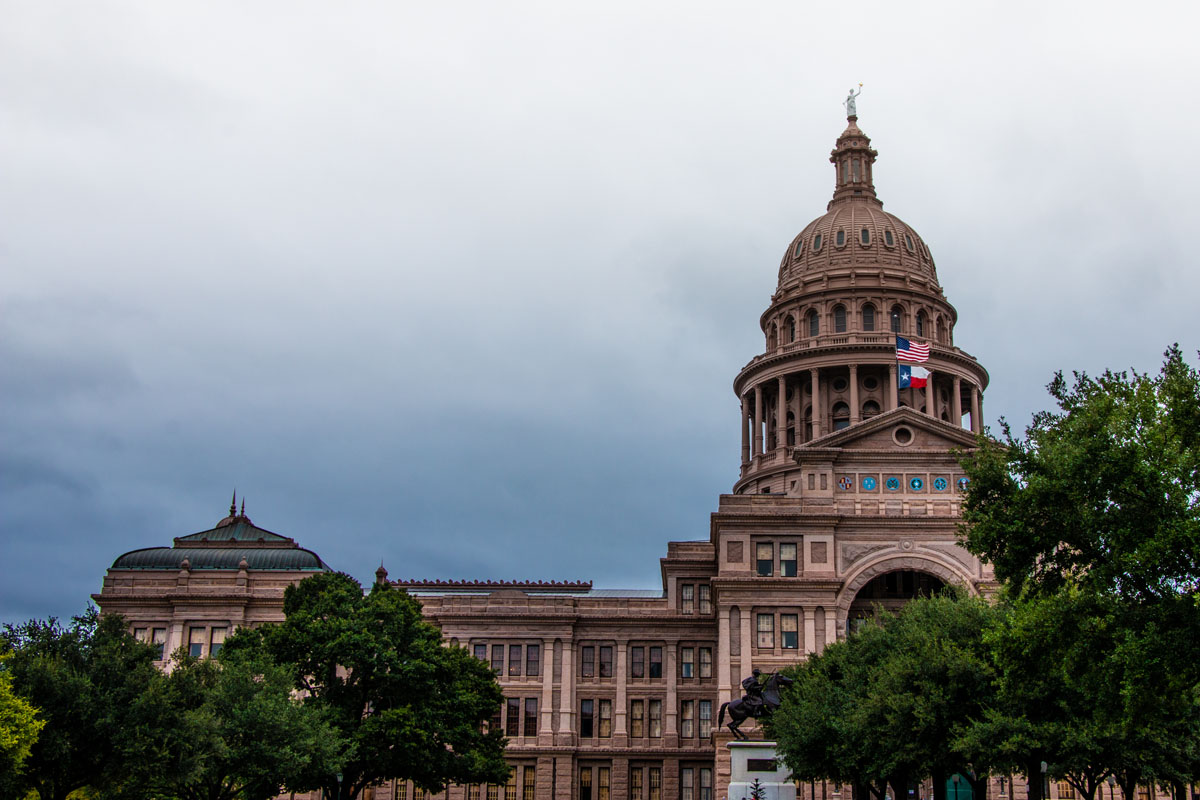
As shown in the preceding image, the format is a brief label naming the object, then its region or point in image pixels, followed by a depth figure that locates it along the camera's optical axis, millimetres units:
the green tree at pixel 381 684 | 59750
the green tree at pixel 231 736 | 45594
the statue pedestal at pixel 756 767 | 56344
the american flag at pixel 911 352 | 95375
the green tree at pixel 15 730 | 40656
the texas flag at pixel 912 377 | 95562
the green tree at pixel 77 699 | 44406
